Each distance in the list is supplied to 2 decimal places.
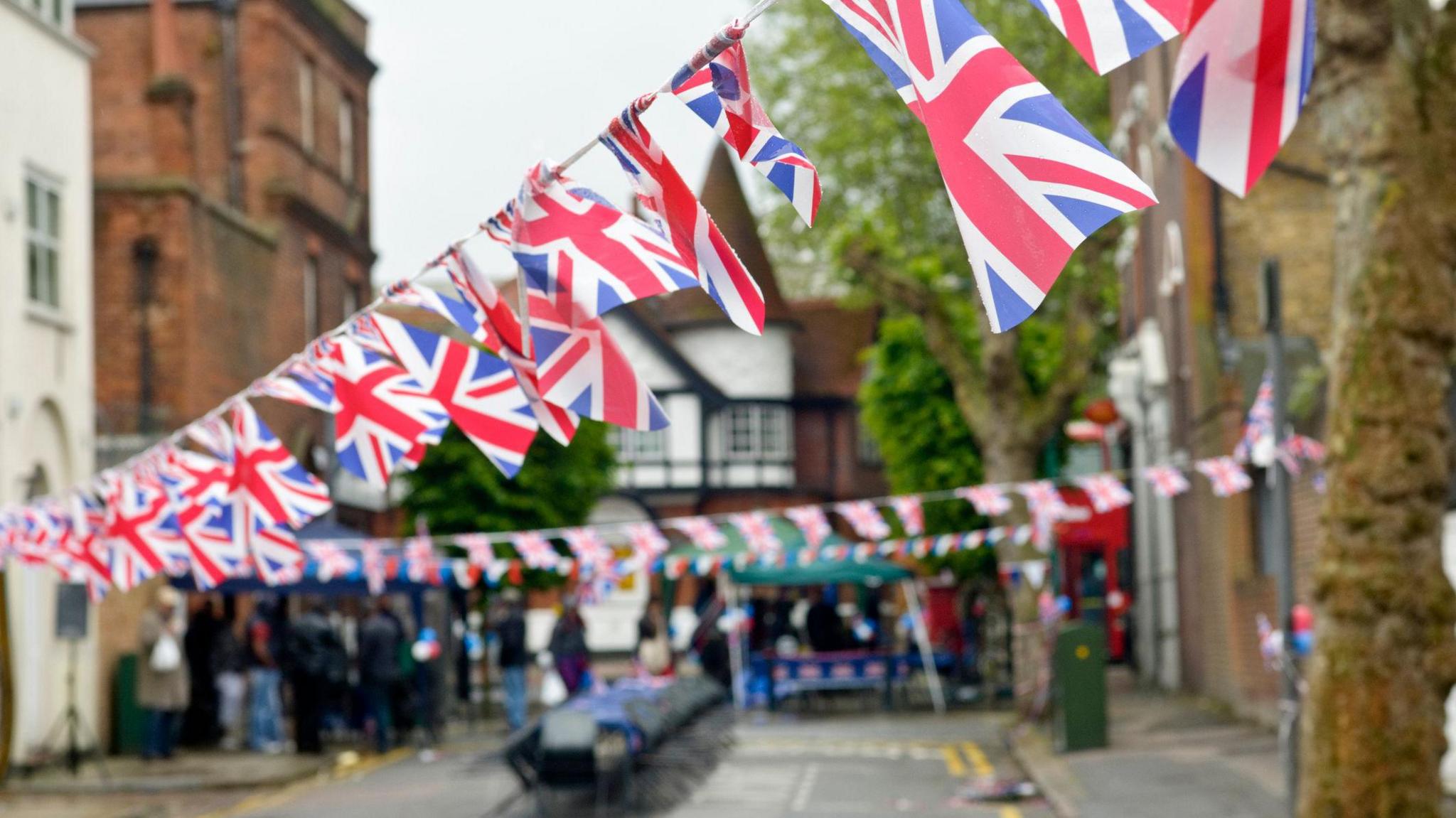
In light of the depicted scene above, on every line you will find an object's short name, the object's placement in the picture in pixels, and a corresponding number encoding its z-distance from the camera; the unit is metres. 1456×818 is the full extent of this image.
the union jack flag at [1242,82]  3.91
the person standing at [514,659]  24.78
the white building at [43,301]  20.94
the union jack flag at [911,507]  20.59
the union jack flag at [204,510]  10.42
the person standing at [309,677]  22.33
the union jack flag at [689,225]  4.50
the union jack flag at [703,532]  22.14
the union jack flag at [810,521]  20.78
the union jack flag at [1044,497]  20.94
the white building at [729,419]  51.66
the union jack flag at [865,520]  21.22
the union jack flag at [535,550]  21.09
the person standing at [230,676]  23.28
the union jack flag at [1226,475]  18.94
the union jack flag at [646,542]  21.39
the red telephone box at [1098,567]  38.28
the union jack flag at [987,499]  20.84
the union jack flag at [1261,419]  16.47
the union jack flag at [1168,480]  19.67
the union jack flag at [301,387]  7.75
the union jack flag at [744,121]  4.22
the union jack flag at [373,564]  21.89
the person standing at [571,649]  25.19
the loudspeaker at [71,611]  20.89
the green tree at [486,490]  33.81
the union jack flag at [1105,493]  20.19
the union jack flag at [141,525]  11.23
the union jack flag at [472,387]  6.67
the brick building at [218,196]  27.55
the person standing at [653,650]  24.61
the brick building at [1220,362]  21.00
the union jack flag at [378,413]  7.41
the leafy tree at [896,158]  34.91
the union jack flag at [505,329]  5.45
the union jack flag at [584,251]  4.98
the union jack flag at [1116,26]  3.51
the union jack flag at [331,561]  21.03
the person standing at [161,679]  21.00
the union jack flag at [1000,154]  3.64
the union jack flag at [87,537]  12.70
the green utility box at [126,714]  22.95
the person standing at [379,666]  22.72
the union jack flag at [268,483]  9.50
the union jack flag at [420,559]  22.09
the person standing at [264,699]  23.30
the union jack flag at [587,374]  5.27
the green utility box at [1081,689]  19.05
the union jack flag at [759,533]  22.05
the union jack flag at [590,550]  21.69
